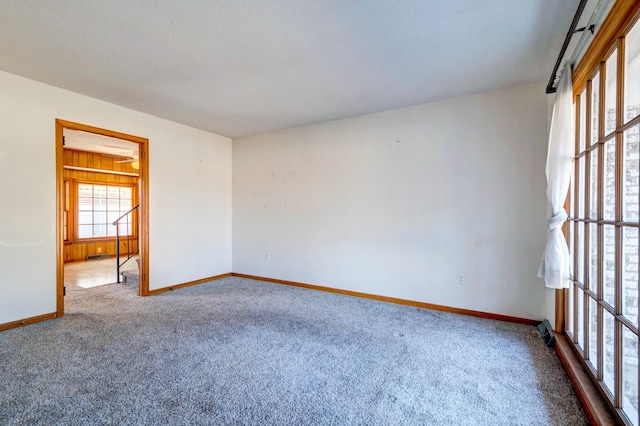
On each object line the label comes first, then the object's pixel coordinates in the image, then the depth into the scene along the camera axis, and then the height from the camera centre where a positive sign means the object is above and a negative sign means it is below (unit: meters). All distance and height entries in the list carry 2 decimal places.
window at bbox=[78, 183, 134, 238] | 6.89 +0.08
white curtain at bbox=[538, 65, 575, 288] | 2.09 +0.24
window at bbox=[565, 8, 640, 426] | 1.38 -0.06
